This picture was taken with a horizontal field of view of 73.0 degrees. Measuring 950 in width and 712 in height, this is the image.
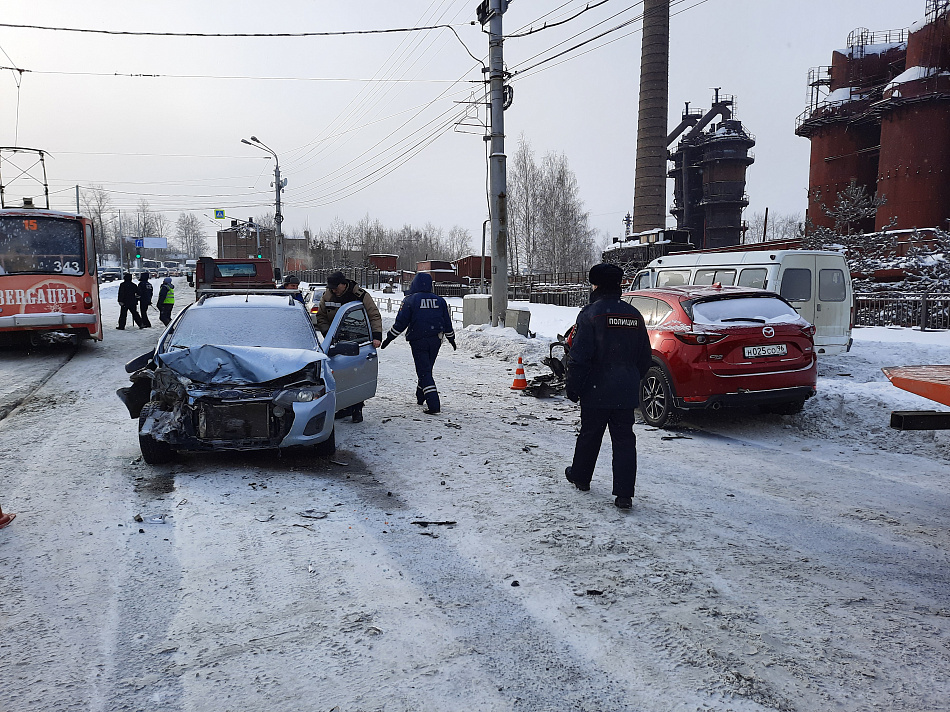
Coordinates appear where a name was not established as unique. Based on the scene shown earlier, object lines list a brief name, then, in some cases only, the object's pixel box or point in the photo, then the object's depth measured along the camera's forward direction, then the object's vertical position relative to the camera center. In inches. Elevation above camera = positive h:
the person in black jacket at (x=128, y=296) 745.0 -19.6
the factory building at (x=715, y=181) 2144.4 +334.2
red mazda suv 282.4 -32.9
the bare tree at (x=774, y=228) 4436.5 +380.8
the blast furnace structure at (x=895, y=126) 1359.5 +353.6
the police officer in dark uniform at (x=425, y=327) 333.1 -24.6
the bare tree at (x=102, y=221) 3500.0 +342.8
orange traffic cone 409.1 -64.8
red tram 515.8 +3.7
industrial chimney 1766.7 +434.6
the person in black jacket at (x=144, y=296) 772.8 -20.1
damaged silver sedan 212.8 -38.6
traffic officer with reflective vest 810.3 -26.1
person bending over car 330.6 -10.8
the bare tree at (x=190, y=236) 5738.2 +393.7
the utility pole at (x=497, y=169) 633.0 +110.8
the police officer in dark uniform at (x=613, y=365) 191.9 -25.8
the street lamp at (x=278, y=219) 1684.3 +161.6
